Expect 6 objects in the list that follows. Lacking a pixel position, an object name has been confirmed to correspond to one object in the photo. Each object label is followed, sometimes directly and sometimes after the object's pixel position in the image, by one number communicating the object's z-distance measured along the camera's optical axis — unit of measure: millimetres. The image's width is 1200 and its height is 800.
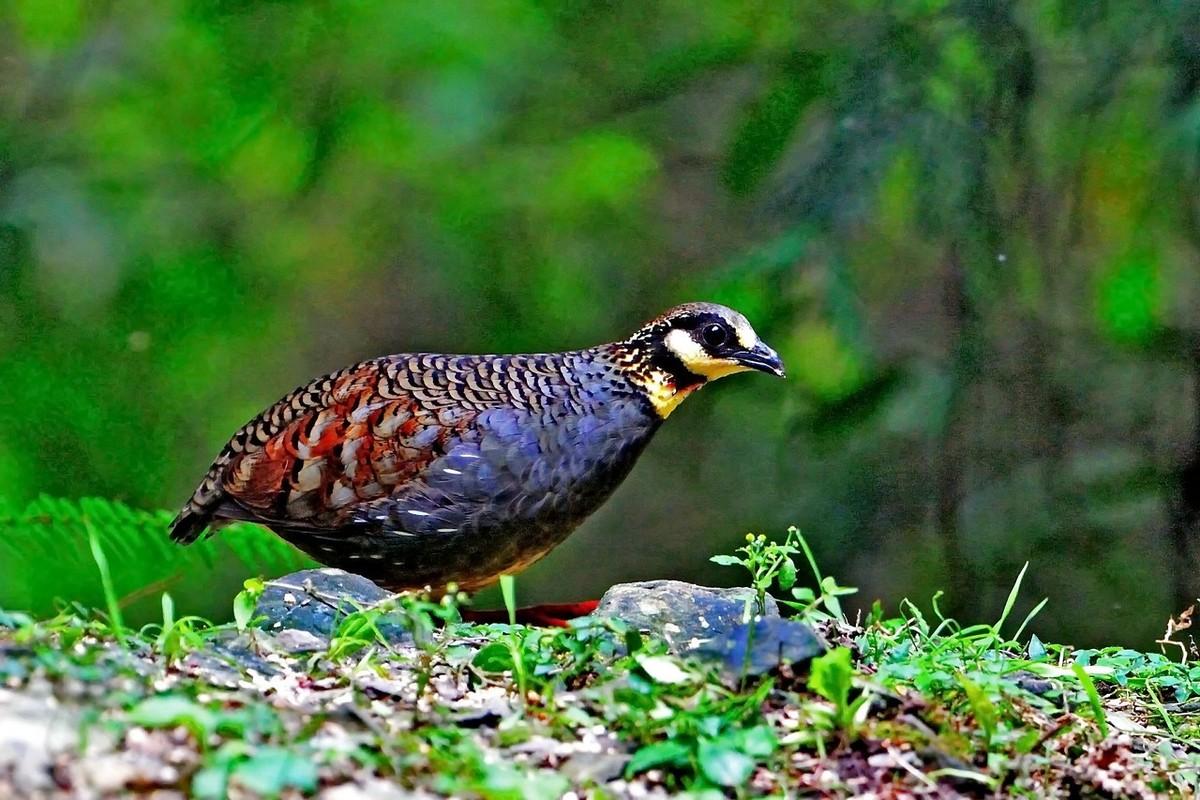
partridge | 6623
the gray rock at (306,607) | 6547
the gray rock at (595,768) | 6440
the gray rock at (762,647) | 6471
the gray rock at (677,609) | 6567
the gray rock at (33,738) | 5376
